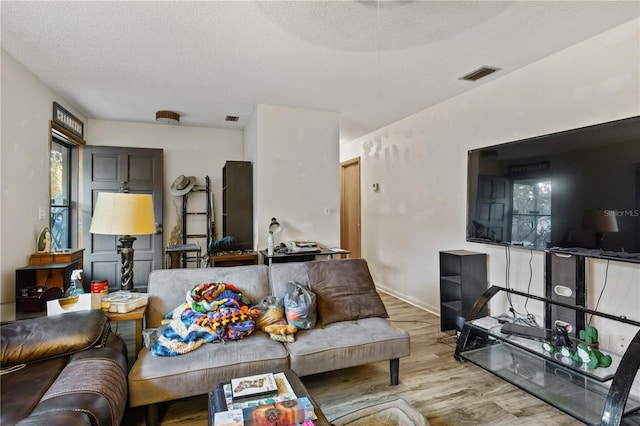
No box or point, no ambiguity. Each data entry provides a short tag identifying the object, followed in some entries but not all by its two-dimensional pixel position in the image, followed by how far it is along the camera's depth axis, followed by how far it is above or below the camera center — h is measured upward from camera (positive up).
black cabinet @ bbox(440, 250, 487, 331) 3.19 -0.71
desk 3.61 -0.48
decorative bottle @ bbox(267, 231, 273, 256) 3.62 -0.37
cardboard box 1.96 -0.54
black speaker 2.37 -0.57
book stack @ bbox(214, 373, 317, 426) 1.26 -0.79
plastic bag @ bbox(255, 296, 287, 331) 2.23 -0.69
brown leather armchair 1.29 -0.75
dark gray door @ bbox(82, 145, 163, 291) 4.43 +0.31
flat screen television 2.10 +0.16
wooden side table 1.98 -0.63
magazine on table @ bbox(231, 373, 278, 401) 1.43 -0.78
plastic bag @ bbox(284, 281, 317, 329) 2.25 -0.66
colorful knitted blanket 1.90 -0.67
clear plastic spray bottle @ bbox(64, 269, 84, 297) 2.13 -0.46
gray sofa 1.75 -0.81
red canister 2.13 -0.48
